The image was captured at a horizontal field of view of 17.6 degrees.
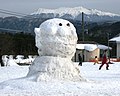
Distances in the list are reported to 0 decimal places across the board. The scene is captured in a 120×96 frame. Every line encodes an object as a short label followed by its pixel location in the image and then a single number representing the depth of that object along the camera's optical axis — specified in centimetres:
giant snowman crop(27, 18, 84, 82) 1457
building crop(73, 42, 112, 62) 5353
